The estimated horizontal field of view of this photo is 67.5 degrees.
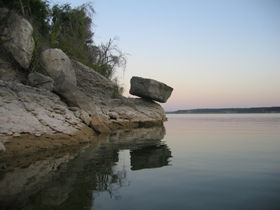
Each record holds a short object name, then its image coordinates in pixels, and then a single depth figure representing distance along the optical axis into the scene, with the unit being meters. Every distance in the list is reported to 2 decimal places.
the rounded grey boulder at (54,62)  9.49
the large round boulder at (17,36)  8.07
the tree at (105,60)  16.35
